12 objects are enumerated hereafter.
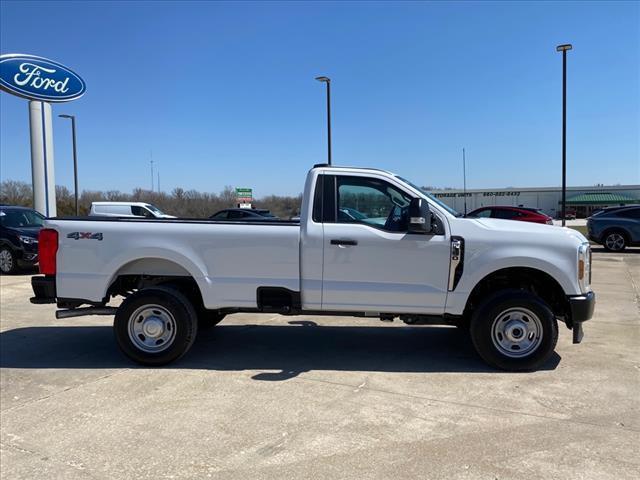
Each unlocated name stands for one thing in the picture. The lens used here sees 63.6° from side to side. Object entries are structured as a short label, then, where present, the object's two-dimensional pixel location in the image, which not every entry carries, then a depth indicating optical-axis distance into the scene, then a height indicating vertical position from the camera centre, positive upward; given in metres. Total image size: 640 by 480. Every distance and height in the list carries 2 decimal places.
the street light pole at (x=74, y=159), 31.78 +3.65
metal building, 73.44 +2.23
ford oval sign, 17.41 +4.96
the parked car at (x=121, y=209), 22.56 +0.39
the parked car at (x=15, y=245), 12.67 -0.64
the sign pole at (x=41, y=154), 18.45 +2.34
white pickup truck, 5.12 -0.55
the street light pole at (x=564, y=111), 20.41 +4.09
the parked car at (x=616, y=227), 16.89 -0.55
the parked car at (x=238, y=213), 26.16 +0.15
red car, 19.59 -0.07
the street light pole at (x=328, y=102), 23.36 +5.13
